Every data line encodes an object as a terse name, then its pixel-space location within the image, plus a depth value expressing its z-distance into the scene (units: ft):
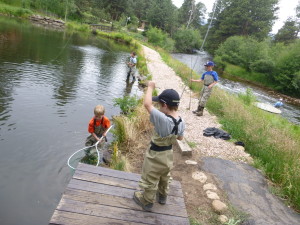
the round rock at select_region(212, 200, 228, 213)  12.09
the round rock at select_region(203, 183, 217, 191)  14.02
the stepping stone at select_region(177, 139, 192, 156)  18.03
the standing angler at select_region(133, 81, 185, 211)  8.70
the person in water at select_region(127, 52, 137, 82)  46.94
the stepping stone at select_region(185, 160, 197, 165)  17.03
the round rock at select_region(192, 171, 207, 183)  15.01
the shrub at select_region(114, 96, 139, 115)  28.76
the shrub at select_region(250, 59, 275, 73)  99.96
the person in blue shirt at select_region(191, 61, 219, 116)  25.94
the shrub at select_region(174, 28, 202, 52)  164.04
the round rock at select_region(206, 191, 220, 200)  13.15
